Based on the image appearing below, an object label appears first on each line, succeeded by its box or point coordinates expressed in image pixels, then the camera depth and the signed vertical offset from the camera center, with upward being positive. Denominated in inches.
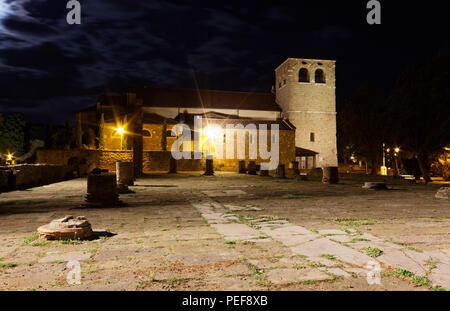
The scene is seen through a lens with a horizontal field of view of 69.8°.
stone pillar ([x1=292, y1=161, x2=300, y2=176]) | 946.1 -30.4
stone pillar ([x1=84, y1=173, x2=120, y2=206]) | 302.5 -30.5
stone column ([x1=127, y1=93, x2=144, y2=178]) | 767.8 +51.5
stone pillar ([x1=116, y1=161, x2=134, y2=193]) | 496.7 -20.6
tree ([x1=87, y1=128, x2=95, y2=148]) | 1348.4 +83.4
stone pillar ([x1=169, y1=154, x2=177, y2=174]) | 1115.3 -29.9
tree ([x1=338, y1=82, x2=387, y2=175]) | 1323.8 +144.6
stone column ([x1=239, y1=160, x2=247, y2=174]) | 1038.4 -29.3
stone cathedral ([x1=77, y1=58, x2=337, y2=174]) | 1563.7 +256.0
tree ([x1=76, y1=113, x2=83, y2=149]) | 1215.3 +82.5
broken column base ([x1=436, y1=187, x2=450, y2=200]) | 335.0 -38.0
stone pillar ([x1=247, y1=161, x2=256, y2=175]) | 965.2 -30.9
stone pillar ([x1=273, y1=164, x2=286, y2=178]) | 766.5 -31.5
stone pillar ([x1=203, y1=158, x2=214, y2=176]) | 924.0 -26.8
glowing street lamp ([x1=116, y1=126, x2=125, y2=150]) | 1183.6 +105.6
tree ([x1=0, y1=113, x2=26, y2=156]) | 1551.2 +121.8
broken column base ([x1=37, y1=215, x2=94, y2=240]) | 164.4 -36.6
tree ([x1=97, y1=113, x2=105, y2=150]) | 1255.8 +92.4
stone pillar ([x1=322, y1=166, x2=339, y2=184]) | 571.5 -31.1
